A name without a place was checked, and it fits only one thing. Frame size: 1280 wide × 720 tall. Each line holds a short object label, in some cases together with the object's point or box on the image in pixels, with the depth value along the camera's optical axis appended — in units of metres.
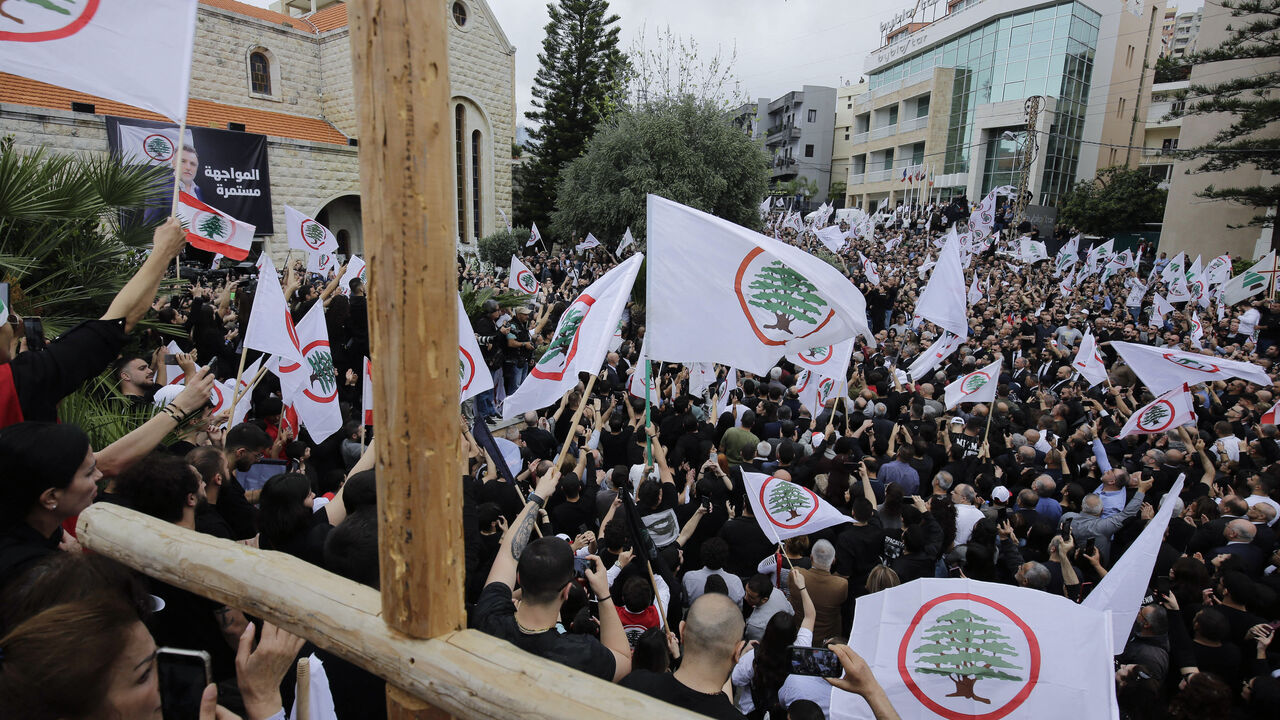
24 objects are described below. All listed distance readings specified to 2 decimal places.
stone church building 18.34
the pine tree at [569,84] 35.41
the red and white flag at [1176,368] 6.48
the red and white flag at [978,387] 7.64
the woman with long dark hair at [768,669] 3.31
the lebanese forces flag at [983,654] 2.60
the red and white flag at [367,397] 4.95
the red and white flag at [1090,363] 8.87
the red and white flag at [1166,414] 6.65
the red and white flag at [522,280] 12.80
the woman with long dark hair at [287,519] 3.08
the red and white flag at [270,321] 4.98
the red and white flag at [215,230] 7.46
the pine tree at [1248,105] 21.70
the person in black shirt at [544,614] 2.50
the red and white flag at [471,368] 5.53
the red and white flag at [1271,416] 7.44
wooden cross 1.54
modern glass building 43.31
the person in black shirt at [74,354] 2.46
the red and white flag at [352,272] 10.90
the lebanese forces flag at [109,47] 2.41
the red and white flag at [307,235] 10.60
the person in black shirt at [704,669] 2.45
